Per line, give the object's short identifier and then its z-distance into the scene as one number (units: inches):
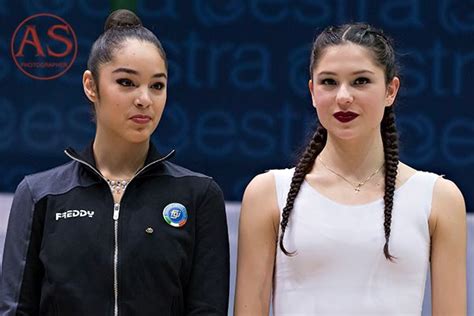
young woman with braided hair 214.7
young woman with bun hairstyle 209.5
